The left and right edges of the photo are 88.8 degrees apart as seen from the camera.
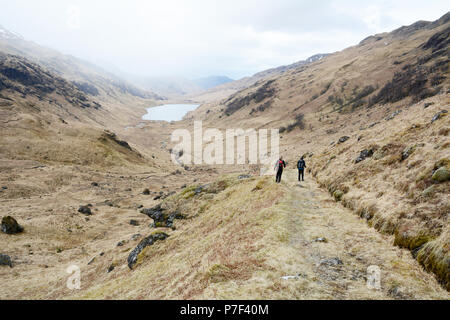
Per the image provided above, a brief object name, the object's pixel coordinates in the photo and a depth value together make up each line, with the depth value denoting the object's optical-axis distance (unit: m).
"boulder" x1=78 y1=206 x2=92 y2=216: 42.07
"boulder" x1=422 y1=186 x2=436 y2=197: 11.01
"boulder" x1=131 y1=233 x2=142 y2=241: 25.95
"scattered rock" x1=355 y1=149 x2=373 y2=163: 21.08
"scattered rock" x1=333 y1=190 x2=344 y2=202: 17.88
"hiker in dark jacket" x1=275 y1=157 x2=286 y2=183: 22.83
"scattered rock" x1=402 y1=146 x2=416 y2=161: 16.22
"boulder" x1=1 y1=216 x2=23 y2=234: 30.88
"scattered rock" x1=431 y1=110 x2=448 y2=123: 19.40
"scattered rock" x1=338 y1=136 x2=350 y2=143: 35.25
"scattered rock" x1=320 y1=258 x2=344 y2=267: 9.61
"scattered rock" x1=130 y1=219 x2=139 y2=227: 39.25
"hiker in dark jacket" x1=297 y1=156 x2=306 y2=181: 25.98
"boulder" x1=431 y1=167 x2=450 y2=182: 11.27
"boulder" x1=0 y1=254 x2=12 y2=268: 24.52
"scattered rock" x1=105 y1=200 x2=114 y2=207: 48.46
